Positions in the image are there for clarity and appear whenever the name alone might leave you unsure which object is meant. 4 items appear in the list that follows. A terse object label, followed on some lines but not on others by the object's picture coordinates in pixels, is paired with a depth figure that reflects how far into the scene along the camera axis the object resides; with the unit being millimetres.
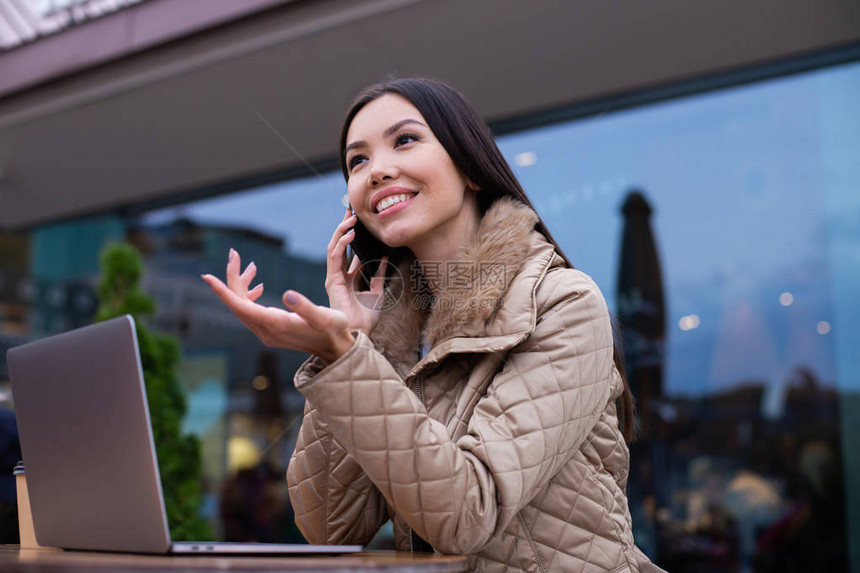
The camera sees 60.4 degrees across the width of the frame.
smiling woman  1024
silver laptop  883
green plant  3613
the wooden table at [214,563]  738
